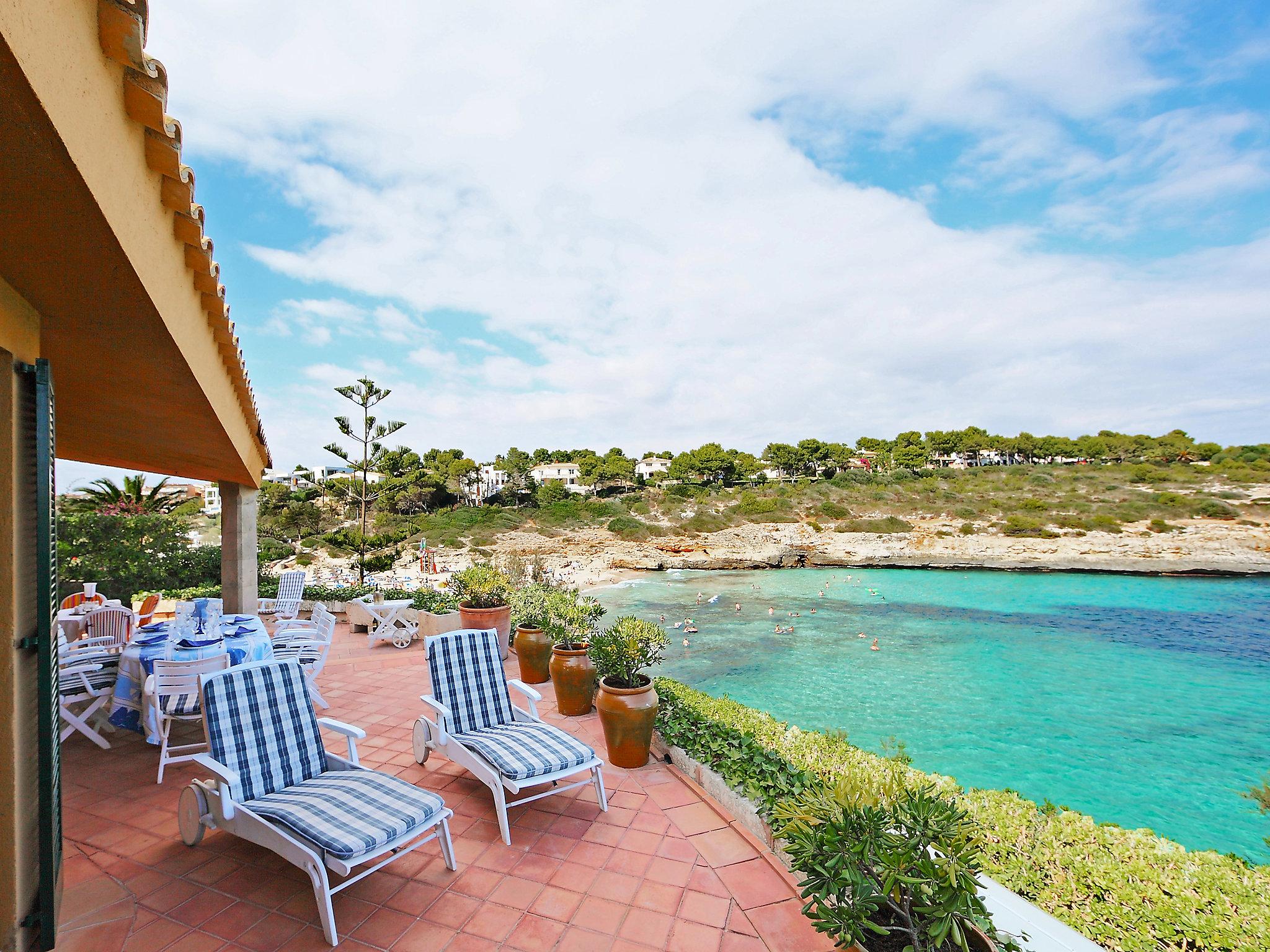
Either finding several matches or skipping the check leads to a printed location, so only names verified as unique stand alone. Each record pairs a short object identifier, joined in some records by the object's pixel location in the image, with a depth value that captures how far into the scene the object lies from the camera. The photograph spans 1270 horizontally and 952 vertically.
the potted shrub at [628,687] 4.20
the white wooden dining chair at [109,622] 6.90
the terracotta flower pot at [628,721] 4.19
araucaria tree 13.47
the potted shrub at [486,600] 7.12
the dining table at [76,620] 6.98
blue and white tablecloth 4.50
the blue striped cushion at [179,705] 4.23
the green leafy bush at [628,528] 35.97
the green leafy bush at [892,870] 1.92
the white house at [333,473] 31.14
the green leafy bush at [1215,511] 32.75
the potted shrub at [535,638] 6.14
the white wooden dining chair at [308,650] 5.78
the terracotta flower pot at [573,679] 5.25
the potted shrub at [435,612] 8.16
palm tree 13.07
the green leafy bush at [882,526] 36.19
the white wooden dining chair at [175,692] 4.20
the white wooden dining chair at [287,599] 9.23
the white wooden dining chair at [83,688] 4.58
